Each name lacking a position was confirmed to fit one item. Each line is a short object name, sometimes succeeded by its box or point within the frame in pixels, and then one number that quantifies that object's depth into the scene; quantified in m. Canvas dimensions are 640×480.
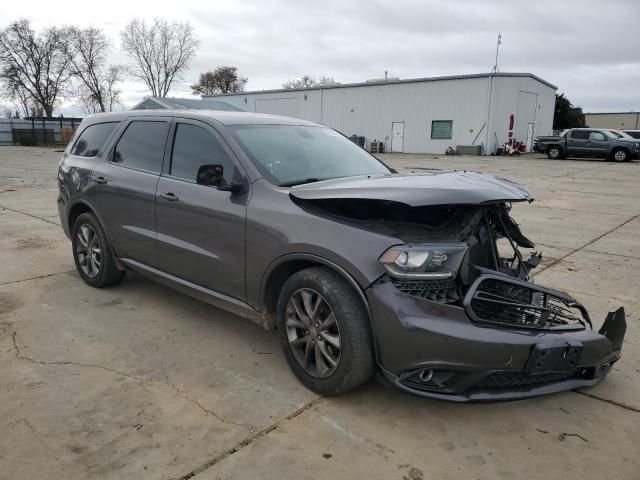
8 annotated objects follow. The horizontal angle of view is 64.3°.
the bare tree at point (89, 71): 57.38
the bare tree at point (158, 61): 63.03
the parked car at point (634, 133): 33.99
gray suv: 2.66
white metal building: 32.69
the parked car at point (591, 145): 26.16
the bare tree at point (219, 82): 72.81
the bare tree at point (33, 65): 52.03
